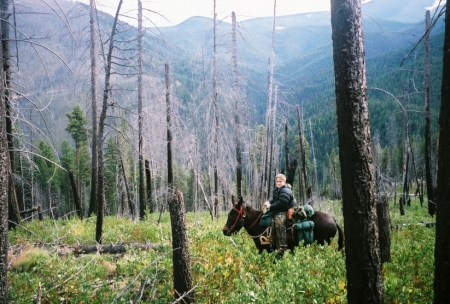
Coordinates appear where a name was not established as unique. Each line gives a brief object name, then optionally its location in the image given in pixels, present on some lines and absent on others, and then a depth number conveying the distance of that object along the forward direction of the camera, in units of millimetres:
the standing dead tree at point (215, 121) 18267
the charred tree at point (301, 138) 23800
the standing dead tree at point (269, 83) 19250
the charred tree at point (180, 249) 5371
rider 8383
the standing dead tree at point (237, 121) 18016
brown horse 8719
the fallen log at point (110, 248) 9811
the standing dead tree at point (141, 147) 15631
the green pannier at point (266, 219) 8828
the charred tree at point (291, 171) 17531
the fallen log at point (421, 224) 14295
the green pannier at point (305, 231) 8664
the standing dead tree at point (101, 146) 9703
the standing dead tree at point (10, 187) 10594
